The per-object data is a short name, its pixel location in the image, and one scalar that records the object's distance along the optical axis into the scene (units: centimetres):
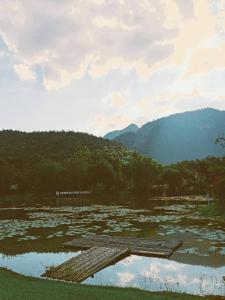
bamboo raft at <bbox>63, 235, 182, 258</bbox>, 2083
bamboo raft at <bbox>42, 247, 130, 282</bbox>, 1627
